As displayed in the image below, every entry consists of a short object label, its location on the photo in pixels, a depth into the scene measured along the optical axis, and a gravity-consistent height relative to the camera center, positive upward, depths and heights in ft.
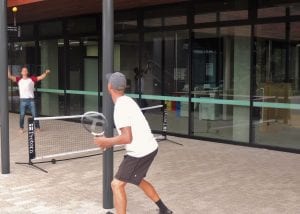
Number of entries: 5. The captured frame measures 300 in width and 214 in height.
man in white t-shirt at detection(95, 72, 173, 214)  16.34 -2.05
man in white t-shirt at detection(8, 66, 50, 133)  44.01 -1.21
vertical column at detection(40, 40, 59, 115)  54.65 +0.59
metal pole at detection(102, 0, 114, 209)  19.81 +0.70
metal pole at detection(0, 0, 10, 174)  26.76 -0.71
